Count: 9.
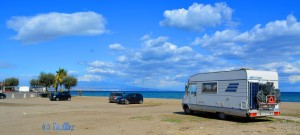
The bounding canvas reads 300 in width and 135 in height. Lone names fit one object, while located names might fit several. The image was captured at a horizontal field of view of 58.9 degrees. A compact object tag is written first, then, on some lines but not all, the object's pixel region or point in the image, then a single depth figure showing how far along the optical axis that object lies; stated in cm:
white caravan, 1333
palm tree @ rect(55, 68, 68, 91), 6245
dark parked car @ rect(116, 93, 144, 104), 2930
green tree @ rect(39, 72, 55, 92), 6985
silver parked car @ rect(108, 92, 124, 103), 3227
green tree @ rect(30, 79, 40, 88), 8842
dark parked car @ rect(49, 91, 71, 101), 3840
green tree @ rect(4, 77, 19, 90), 9606
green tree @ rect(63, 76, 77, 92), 6892
